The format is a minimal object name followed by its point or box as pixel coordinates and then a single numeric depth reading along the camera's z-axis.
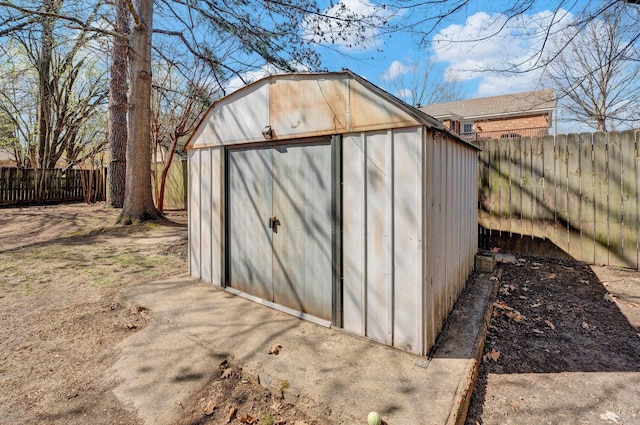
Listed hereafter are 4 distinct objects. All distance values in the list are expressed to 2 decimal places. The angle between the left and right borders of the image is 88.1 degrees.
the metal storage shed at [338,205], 2.58
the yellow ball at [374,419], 1.83
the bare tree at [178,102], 9.26
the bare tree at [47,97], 13.20
